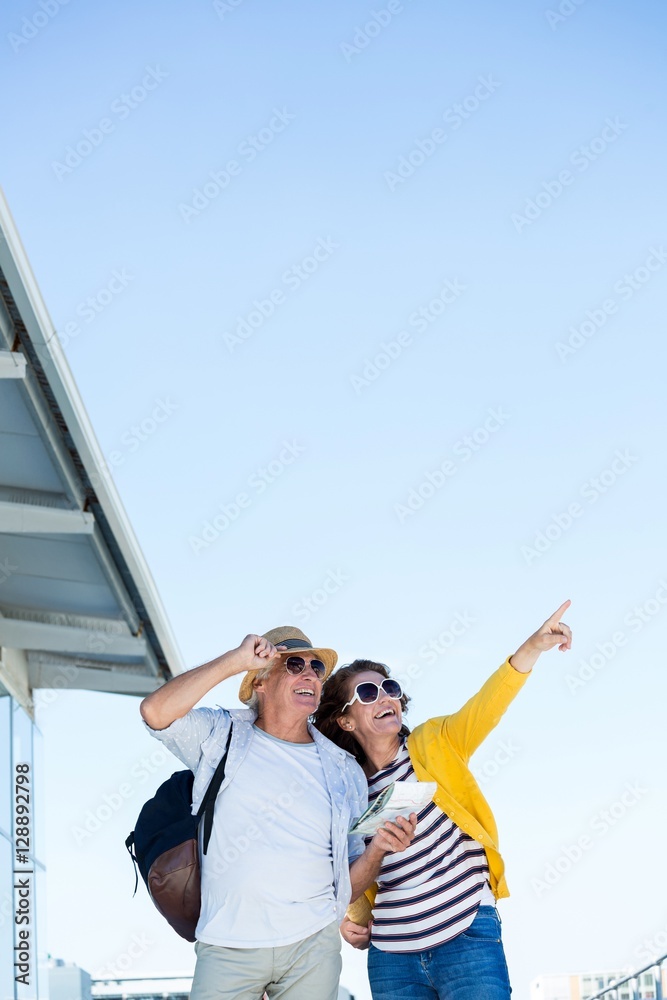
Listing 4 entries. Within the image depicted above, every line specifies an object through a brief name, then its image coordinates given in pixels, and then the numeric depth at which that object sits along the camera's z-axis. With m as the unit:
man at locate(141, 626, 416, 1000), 3.62
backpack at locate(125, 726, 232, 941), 3.77
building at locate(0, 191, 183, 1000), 7.79
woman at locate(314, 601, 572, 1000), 3.90
